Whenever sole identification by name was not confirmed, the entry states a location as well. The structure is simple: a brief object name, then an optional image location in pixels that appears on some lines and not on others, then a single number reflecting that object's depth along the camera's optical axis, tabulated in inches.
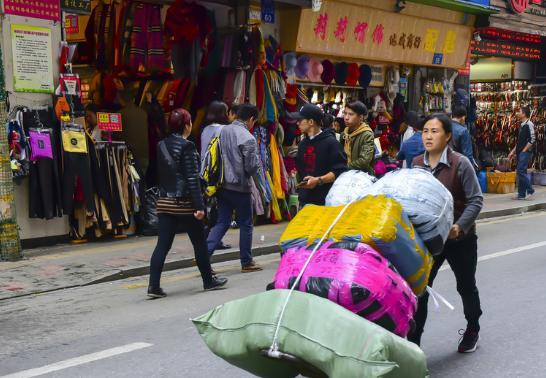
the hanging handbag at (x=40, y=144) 380.8
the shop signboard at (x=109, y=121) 425.1
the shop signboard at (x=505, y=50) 741.9
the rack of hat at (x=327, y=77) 535.9
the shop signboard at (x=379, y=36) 534.3
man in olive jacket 304.2
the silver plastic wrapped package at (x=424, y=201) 168.2
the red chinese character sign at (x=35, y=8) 373.7
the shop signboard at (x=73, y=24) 424.2
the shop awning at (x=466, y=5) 624.4
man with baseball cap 292.8
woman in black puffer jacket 287.1
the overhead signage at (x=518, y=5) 732.5
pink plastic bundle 145.3
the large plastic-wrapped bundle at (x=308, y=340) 134.6
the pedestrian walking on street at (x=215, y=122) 382.6
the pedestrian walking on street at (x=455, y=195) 198.5
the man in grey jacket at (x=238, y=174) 338.3
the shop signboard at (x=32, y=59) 378.3
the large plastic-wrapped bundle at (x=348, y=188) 173.3
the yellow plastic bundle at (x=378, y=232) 153.5
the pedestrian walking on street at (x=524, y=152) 645.9
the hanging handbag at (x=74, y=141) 390.6
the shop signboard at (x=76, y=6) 396.5
